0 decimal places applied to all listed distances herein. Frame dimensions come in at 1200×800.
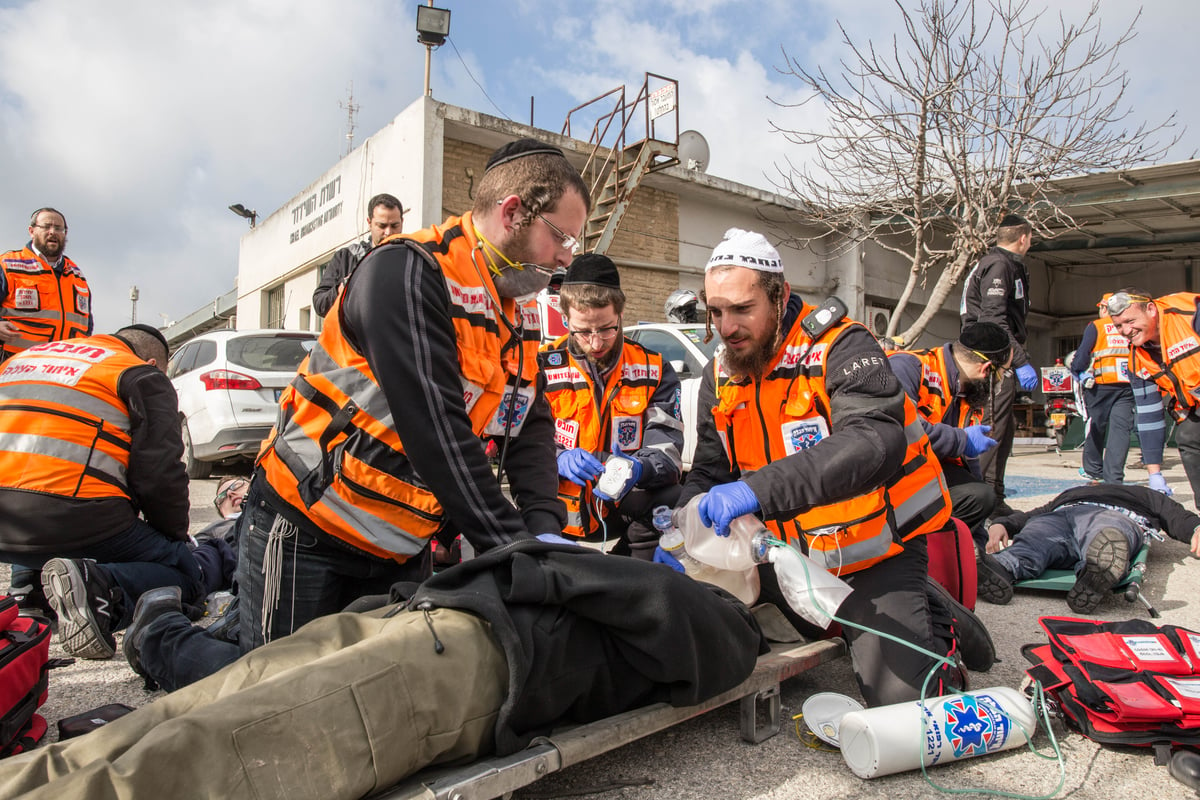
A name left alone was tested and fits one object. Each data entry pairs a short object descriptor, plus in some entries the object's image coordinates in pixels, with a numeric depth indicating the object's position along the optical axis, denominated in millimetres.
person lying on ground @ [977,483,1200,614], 3643
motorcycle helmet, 8859
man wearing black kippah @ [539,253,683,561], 3613
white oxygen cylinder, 1936
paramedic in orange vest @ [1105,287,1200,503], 4906
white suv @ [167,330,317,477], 7020
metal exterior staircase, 12555
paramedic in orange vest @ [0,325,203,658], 2920
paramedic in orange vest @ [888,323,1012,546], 4020
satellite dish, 14336
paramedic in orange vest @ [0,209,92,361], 6066
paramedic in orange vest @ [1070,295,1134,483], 6914
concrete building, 11586
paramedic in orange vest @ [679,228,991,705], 2197
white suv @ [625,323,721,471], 6668
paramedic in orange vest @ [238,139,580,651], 1858
